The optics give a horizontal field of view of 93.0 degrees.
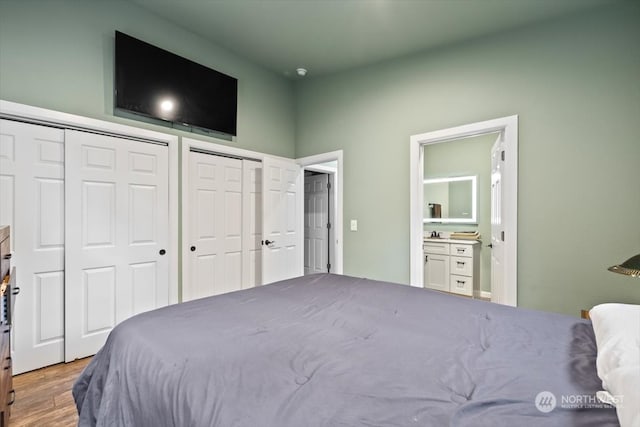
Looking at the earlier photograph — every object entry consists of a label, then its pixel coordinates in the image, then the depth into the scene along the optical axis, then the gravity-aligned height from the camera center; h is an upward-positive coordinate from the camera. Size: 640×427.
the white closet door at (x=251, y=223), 3.56 -0.14
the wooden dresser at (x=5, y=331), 1.32 -0.56
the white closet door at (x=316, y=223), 5.40 -0.19
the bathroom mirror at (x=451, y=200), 4.70 +0.22
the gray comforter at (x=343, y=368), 0.71 -0.47
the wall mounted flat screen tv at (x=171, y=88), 2.59 +1.18
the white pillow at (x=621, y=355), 0.60 -0.35
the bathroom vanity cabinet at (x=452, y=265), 4.25 -0.76
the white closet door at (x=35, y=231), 2.16 -0.16
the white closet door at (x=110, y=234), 2.41 -0.20
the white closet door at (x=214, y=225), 3.12 -0.15
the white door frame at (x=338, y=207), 3.69 +0.07
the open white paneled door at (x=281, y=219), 3.62 -0.09
